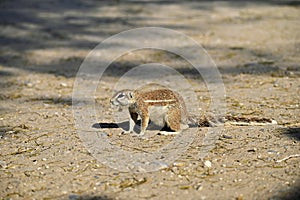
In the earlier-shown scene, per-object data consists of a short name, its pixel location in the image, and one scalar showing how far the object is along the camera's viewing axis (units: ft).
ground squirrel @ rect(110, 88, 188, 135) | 23.85
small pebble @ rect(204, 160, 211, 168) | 20.98
